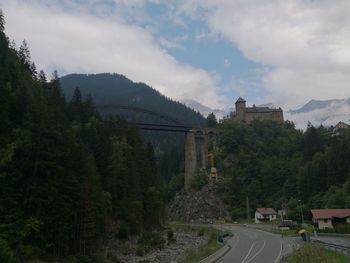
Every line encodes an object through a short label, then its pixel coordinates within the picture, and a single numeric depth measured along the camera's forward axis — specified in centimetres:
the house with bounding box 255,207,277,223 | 11162
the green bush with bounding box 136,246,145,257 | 5558
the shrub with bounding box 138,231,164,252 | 6357
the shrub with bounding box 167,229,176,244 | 7493
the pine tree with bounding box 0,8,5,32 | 5825
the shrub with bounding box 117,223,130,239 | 6085
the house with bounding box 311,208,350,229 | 7238
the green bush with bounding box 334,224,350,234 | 6219
